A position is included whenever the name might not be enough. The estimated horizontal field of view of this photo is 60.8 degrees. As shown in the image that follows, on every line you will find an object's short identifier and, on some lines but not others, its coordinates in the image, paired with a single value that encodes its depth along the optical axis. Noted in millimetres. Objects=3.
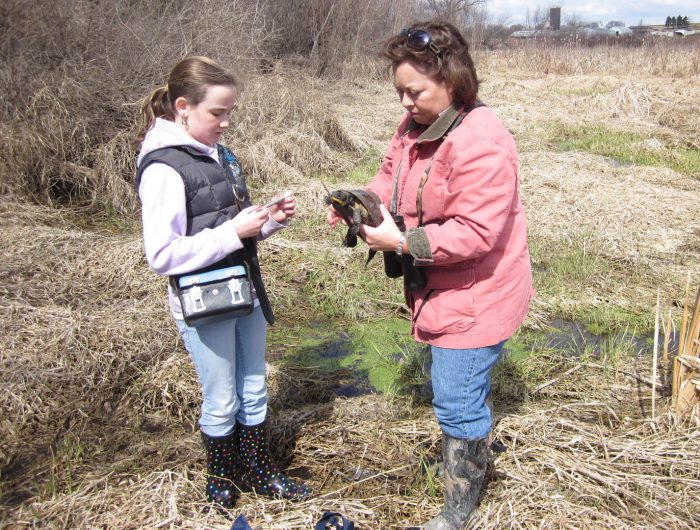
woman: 1857
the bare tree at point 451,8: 22625
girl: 2010
